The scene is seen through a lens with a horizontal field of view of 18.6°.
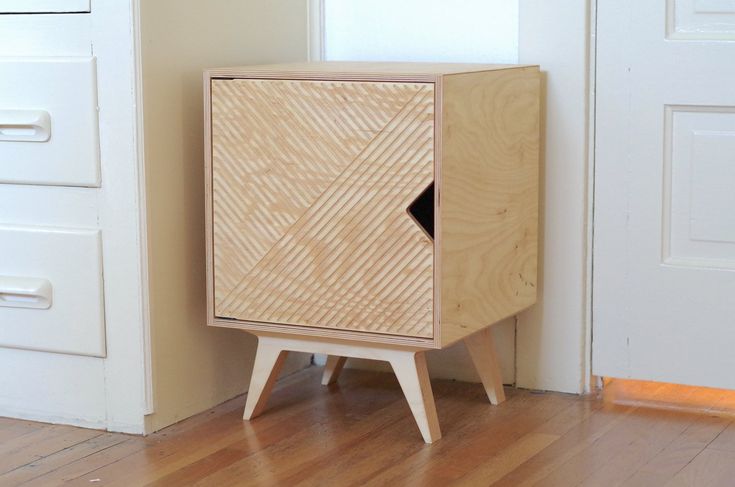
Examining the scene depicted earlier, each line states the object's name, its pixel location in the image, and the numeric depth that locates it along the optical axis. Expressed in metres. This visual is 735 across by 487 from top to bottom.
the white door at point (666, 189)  3.83
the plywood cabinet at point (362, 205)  3.61
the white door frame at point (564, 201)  3.91
